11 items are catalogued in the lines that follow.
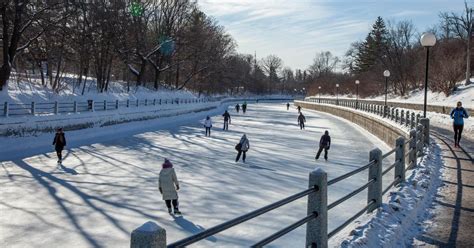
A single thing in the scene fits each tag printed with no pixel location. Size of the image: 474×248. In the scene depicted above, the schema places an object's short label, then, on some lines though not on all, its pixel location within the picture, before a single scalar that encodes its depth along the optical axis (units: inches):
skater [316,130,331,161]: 761.6
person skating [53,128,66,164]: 692.7
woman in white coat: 406.9
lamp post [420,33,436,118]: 614.9
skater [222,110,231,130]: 1358.3
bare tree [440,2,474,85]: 1719.1
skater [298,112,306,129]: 1438.1
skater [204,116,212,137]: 1164.2
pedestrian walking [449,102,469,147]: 605.0
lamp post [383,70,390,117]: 1204.5
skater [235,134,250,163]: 732.7
